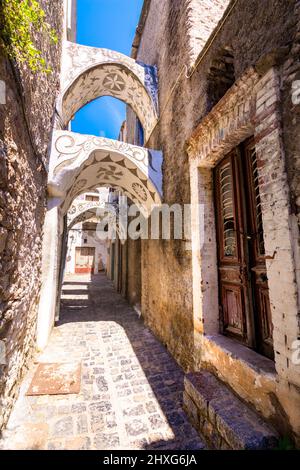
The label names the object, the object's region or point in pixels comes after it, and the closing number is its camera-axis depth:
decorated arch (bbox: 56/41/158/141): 4.94
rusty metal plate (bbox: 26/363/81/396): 2.76
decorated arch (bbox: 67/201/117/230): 10.71
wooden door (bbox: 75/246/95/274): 20.72
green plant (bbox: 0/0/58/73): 1.60
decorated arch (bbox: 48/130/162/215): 4.22
